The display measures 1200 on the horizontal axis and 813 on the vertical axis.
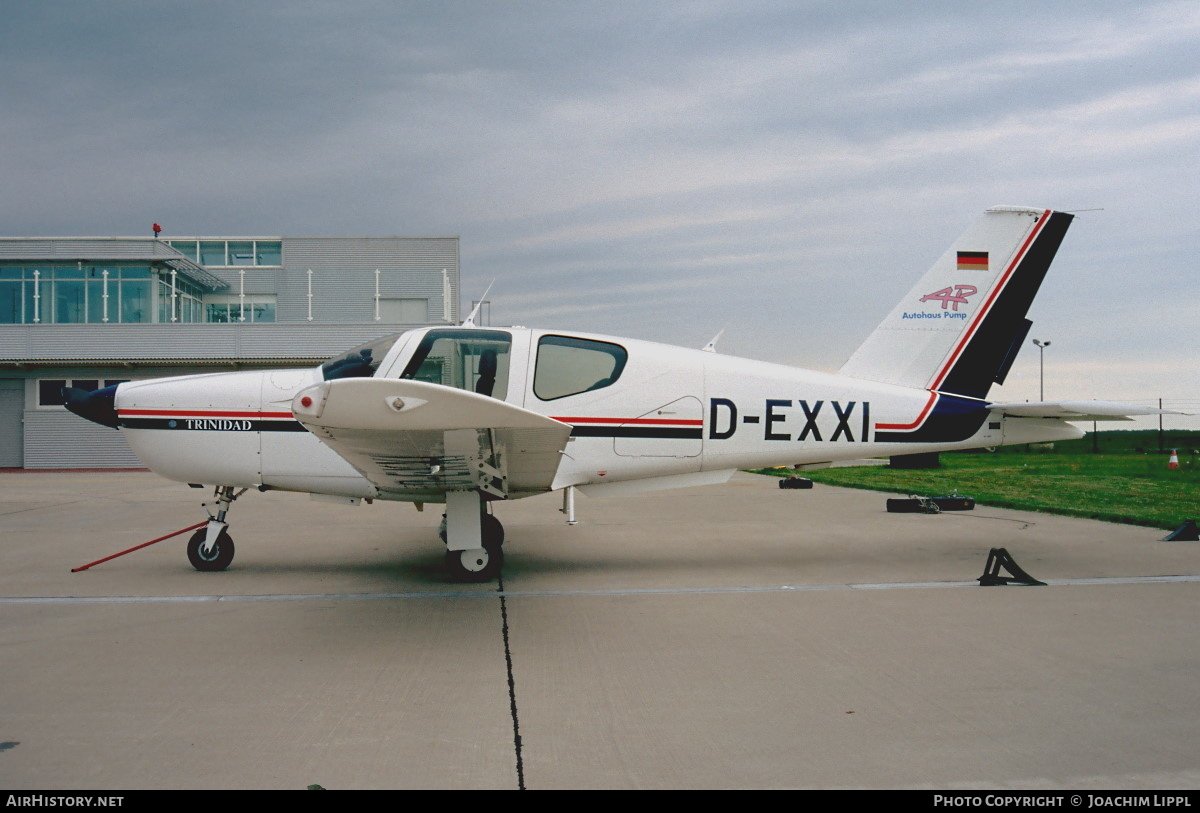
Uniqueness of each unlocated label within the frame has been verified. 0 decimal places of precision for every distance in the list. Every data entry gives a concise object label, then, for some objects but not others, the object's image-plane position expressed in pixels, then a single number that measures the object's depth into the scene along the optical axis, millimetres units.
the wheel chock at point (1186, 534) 8922
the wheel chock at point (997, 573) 6680
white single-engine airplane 6977
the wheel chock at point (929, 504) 12367
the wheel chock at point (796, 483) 17484
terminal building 27047
